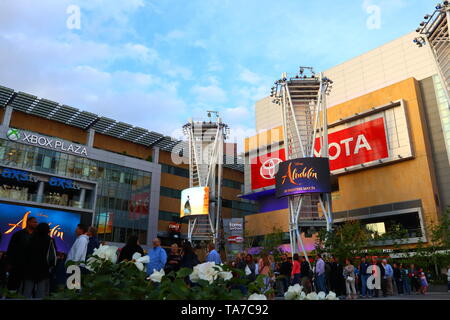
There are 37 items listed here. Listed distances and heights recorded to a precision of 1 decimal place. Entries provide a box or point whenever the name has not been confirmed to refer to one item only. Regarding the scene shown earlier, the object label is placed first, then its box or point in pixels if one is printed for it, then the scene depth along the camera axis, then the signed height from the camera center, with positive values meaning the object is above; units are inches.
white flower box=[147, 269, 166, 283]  98.9 -2.6
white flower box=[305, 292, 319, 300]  83.4 -6.4
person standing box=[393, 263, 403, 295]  878.4 -28.7
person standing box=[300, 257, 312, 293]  629.8 -9.7
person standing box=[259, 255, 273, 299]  499.4 +1.4
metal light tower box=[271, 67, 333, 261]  1457.9 +546.8
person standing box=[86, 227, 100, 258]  367.4 +24.5
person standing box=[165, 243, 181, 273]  413.4 +6.2
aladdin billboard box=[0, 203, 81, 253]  1504.7 +182.6
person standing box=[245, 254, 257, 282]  530.3 +5.5
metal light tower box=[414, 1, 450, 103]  999.6 +607.0
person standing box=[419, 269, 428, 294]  940.2 -40.0
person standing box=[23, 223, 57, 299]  286.4 +0.3
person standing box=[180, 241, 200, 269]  390.9 +8.9
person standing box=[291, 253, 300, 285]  608.3 -10.8
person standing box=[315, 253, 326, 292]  652.1 -13.1
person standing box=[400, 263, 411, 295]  911.7 -34.2
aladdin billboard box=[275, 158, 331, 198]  1394.9 +324.9
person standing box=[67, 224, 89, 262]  335.3 +14.4
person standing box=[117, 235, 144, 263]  352.8 +16.1
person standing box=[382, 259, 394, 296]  738.8 -22.2
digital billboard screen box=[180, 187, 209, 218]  1878.7 +312.6
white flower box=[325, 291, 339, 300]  82.1 -6.5
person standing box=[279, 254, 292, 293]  655.1 -4.9
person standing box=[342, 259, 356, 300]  672.4 -20.2
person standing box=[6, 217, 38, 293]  286.8 +6.2
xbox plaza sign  1632.6 +544.7
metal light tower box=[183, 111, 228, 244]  1942.7 +537.1
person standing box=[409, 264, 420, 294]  1053.8 -43.9
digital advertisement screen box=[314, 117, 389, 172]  1737.2 +568.5
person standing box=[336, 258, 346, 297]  682.4 -29.4
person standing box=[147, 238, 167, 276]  364.5 +7.2
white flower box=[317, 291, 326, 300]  85.1 -6.5
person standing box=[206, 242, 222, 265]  403.2 +11.9
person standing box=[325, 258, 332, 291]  683.2 -13.9
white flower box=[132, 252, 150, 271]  112.3 +1.7
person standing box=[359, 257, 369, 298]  731.4 -16.4
